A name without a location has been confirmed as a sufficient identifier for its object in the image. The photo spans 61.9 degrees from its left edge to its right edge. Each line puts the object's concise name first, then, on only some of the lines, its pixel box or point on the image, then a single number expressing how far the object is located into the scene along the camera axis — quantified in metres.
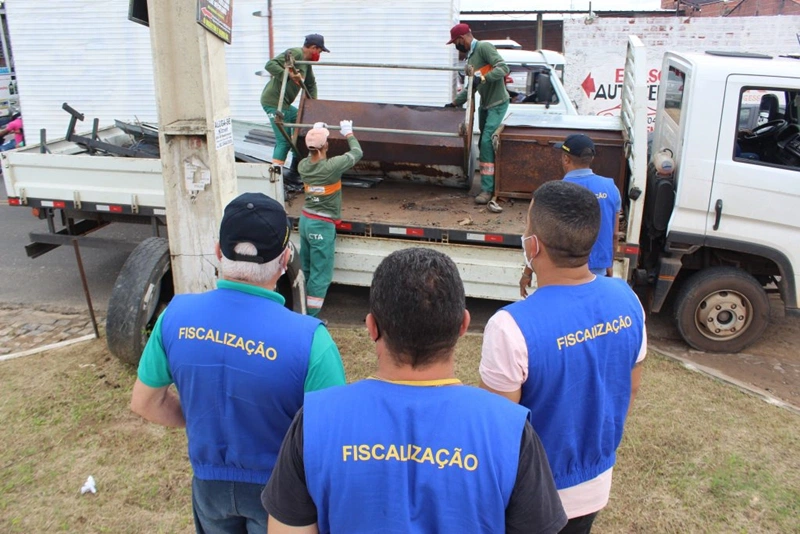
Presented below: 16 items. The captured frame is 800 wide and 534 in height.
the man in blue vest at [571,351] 1.96
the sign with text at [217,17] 4.01
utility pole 4.14
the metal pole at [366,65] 5.90
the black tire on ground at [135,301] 4.67
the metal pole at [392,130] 5.65
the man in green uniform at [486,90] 5.93
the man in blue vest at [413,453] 1.32
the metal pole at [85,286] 5.07
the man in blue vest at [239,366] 1.94
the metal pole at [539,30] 15.83
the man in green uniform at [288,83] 6.44
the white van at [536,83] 7.83
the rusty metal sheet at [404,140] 6.08
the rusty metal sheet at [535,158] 5.44
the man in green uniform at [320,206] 5.33
